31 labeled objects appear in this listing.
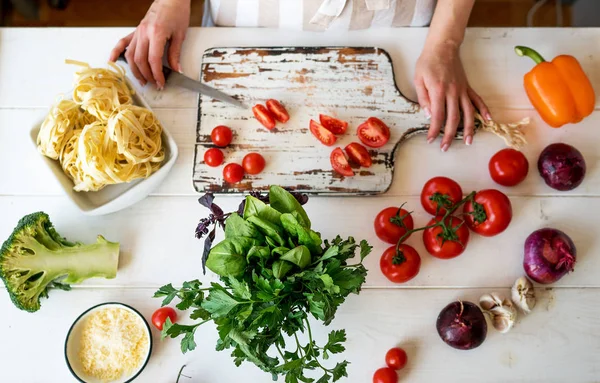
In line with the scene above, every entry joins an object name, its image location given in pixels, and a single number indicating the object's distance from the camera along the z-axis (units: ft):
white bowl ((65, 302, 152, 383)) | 3.95
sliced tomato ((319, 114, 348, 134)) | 4.39
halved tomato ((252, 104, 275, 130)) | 4.40
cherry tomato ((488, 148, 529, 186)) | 4.28
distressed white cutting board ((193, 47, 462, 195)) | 4.36
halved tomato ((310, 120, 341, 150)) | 4.32
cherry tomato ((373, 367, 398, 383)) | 4.00
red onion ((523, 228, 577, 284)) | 4.05
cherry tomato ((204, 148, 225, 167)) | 4.34
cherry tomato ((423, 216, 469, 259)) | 4.13
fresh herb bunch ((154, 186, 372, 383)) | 3.13
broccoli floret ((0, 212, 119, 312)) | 3.98
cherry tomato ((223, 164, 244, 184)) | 4.28
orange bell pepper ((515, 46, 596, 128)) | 4.32
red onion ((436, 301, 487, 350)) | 3.94
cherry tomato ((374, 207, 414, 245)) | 4.19
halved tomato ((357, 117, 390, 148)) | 4.32
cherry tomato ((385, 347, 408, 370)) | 4.04
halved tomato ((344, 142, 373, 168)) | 4.29
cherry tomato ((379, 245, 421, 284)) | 4.10
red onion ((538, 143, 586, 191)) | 4.23
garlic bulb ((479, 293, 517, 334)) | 4.06
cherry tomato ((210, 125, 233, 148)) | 4.35
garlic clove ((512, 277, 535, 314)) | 4.09
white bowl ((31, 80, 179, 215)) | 4.09
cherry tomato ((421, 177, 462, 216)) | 4.22
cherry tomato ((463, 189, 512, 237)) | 4.12
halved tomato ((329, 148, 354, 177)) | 4.27
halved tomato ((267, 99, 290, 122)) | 4.41
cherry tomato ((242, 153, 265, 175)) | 4.28
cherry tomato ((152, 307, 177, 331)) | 4.11
